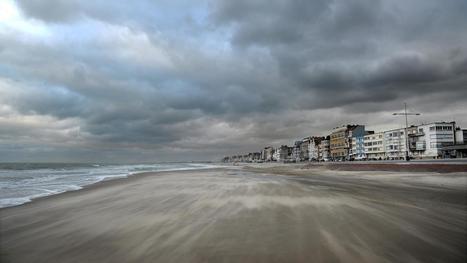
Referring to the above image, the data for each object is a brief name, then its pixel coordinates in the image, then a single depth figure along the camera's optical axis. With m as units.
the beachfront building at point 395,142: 123.65
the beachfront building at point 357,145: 145.88
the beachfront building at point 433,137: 107.25
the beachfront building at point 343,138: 154.88
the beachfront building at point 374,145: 136.38
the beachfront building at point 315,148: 191.00
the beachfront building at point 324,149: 177.25
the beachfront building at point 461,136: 108.89
